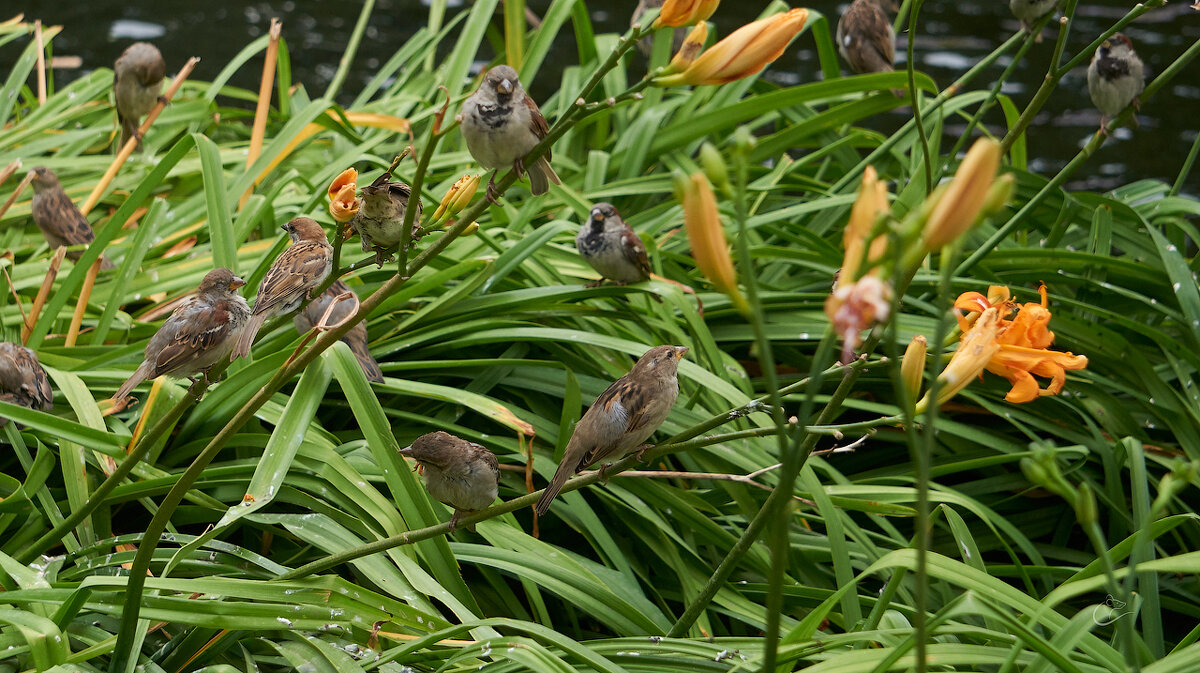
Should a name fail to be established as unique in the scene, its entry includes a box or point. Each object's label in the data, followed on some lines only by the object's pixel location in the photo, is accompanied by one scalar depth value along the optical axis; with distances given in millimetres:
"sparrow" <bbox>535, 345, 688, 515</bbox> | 4301
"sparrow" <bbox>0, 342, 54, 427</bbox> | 5164
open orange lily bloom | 2834
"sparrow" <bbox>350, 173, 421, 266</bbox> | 3381
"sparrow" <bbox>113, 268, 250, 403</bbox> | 4222
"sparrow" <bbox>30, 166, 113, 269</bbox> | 7008
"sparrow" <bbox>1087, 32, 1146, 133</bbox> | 6527
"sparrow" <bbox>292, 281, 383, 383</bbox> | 5352
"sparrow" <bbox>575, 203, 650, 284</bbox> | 6402
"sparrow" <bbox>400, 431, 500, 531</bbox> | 4266
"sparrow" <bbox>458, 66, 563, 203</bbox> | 4113
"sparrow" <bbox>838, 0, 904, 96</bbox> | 9195
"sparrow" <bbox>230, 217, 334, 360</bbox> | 3811
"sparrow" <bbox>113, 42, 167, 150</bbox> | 8227
